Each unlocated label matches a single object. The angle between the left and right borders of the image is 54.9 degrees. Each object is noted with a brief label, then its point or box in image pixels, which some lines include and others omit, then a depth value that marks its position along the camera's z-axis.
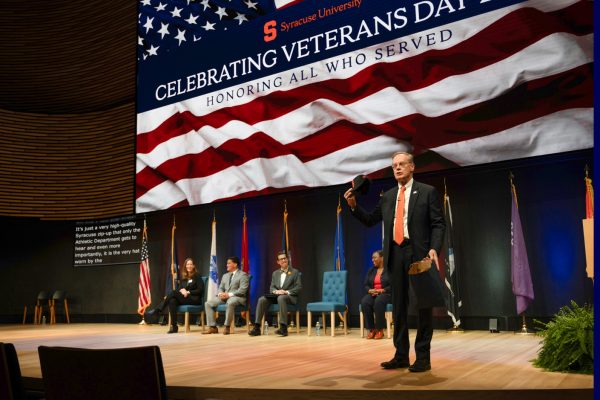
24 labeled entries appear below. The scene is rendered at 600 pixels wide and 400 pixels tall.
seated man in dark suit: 6.86
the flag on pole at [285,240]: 8.08
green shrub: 3.09
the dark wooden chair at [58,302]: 10.30
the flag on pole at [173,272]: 9.04
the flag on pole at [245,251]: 8.26
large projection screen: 5.88
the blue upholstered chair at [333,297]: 6.68
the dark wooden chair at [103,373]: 1.42
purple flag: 6.45
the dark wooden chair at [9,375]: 1.63
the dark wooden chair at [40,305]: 10.36
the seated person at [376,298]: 6.30
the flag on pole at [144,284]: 9.17
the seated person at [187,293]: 7.68
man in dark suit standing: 3.28
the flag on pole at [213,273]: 8.20
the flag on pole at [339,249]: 7.62
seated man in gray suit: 7.27
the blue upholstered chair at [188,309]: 7.59
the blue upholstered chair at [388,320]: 6.38
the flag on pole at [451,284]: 6.83
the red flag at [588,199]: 5.99
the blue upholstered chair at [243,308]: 7.42
